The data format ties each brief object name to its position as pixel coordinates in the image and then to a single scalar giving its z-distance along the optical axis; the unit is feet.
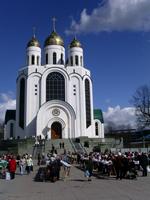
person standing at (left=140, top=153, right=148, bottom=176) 43.53
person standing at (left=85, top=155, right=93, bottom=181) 39.44
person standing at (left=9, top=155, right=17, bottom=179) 44.53
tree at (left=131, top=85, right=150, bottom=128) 107.92
